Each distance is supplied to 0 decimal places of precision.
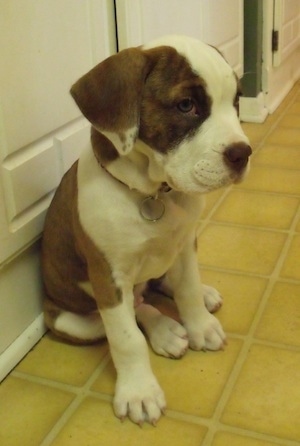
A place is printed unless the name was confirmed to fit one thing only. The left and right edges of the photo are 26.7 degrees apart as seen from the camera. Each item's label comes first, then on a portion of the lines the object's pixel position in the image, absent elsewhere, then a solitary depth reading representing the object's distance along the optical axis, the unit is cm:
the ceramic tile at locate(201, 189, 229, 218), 186
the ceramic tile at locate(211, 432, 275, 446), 103
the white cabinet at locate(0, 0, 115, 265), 115
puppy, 94
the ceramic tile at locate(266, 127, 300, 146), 236
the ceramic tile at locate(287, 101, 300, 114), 270
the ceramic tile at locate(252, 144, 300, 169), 215
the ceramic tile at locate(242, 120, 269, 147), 240
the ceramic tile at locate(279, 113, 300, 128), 254
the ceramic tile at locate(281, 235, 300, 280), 151
